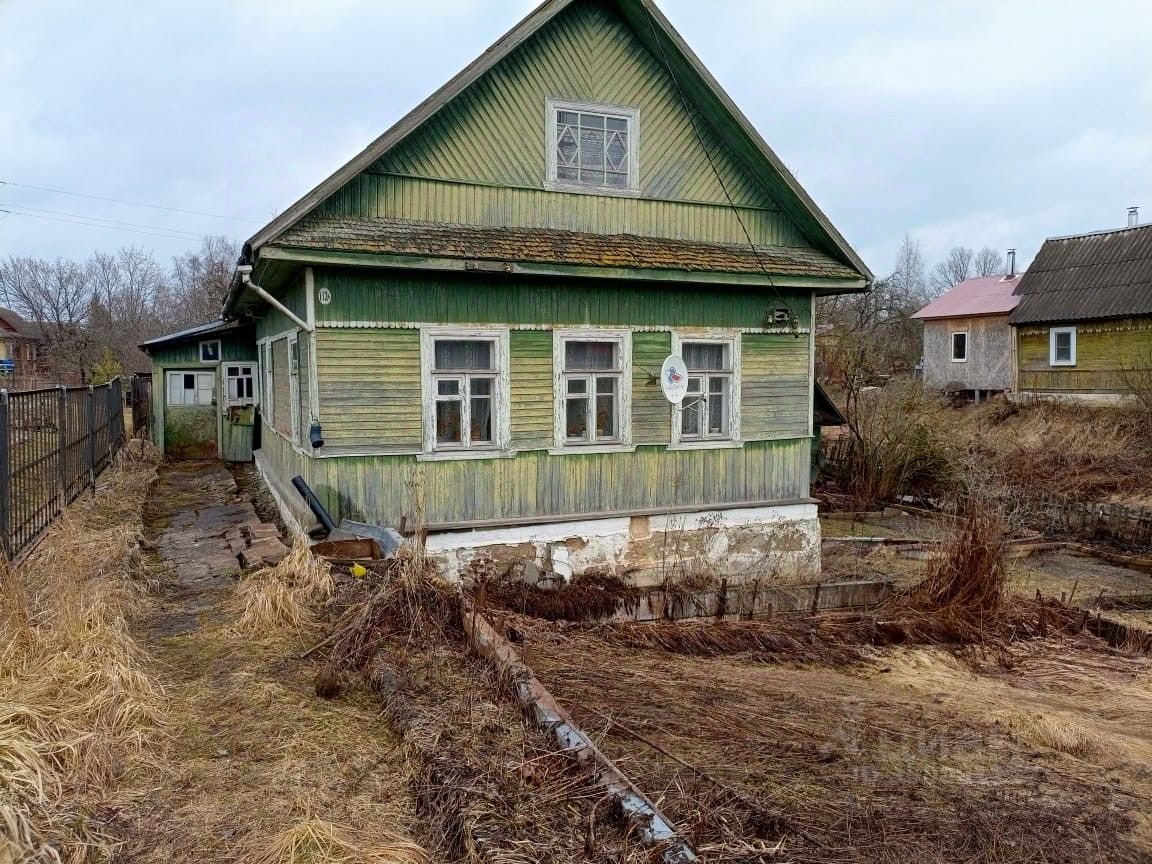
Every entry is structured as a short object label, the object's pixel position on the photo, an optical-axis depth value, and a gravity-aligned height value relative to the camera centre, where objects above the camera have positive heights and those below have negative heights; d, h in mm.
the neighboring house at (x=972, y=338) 28938 +2042
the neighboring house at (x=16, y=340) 51825 +3950
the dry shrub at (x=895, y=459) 18203 -1437
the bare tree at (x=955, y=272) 78250 +11738
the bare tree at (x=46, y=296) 54938 +7269
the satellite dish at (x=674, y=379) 10102 +207
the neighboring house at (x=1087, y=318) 23984 +2284
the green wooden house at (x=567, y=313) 8844 +992
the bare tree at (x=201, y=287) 43741 +7367
